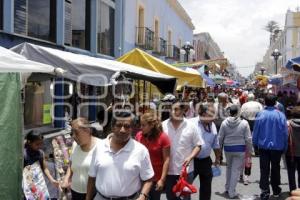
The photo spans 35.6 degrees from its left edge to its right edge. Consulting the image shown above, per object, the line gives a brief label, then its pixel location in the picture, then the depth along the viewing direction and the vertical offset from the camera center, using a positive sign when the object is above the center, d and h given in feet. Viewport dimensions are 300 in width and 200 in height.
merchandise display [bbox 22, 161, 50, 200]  15.58 -2.91
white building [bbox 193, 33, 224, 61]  188.55 +25.95
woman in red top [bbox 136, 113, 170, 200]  17.23 -1.68
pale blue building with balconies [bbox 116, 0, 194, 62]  64.23 +12.79
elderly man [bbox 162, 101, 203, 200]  18.28 -1.74
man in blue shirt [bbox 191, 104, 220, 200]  21.13 -2.18
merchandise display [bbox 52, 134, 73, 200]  18.38 -2.27
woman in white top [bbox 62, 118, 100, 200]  15.31 -1.90
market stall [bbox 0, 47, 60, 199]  13.60 -0.98
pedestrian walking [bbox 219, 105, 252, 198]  25.07 -2.24
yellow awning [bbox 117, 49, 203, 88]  33.91 +2.72
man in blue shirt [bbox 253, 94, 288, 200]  23.75 -2.01
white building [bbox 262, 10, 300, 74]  178.50 +25.53
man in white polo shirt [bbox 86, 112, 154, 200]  12.76 -1.86
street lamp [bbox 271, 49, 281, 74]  107.43 +10.68
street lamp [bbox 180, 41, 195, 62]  78.89 +8.79
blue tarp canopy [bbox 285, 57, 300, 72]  31.47 +2.53
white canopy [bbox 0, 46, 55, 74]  13.92 +1.06
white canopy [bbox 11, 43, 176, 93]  20.33 +1.49
